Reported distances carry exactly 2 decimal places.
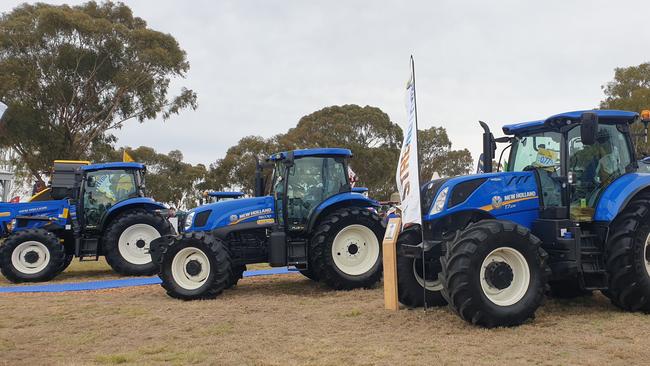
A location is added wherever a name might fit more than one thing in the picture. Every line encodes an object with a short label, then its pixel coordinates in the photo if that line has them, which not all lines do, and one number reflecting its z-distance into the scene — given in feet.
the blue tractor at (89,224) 40.01
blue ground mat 35.60
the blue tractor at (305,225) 31.40
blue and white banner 21.29
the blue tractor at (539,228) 19.86
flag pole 21.22
